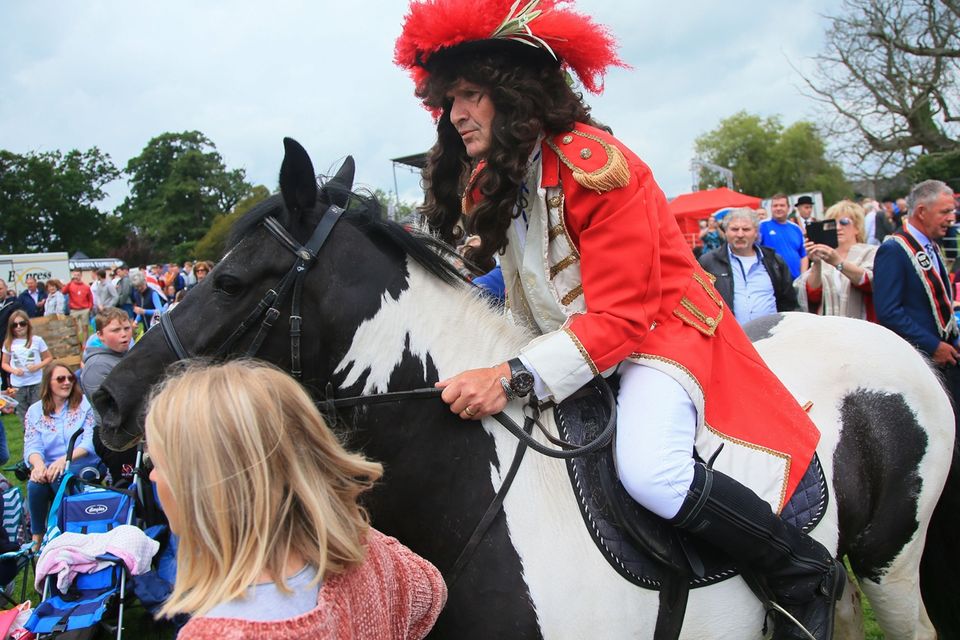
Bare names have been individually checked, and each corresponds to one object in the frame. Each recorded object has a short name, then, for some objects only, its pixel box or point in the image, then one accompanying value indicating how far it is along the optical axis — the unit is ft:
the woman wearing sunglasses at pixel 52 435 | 15.93
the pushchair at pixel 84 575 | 12.23
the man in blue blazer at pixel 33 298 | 53.42
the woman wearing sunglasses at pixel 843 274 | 16.56
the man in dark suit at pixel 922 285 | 13.88
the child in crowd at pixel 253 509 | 3.98
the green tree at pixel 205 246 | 119.24
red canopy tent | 54.19
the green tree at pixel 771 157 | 169.48
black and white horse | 6.10
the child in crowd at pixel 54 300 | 53.06
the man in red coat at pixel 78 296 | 60.70
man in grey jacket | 18.28
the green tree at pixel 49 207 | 160.66
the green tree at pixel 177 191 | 193.98
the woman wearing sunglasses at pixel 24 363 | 28.99
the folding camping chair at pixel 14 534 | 14.88
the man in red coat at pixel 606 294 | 6.19
